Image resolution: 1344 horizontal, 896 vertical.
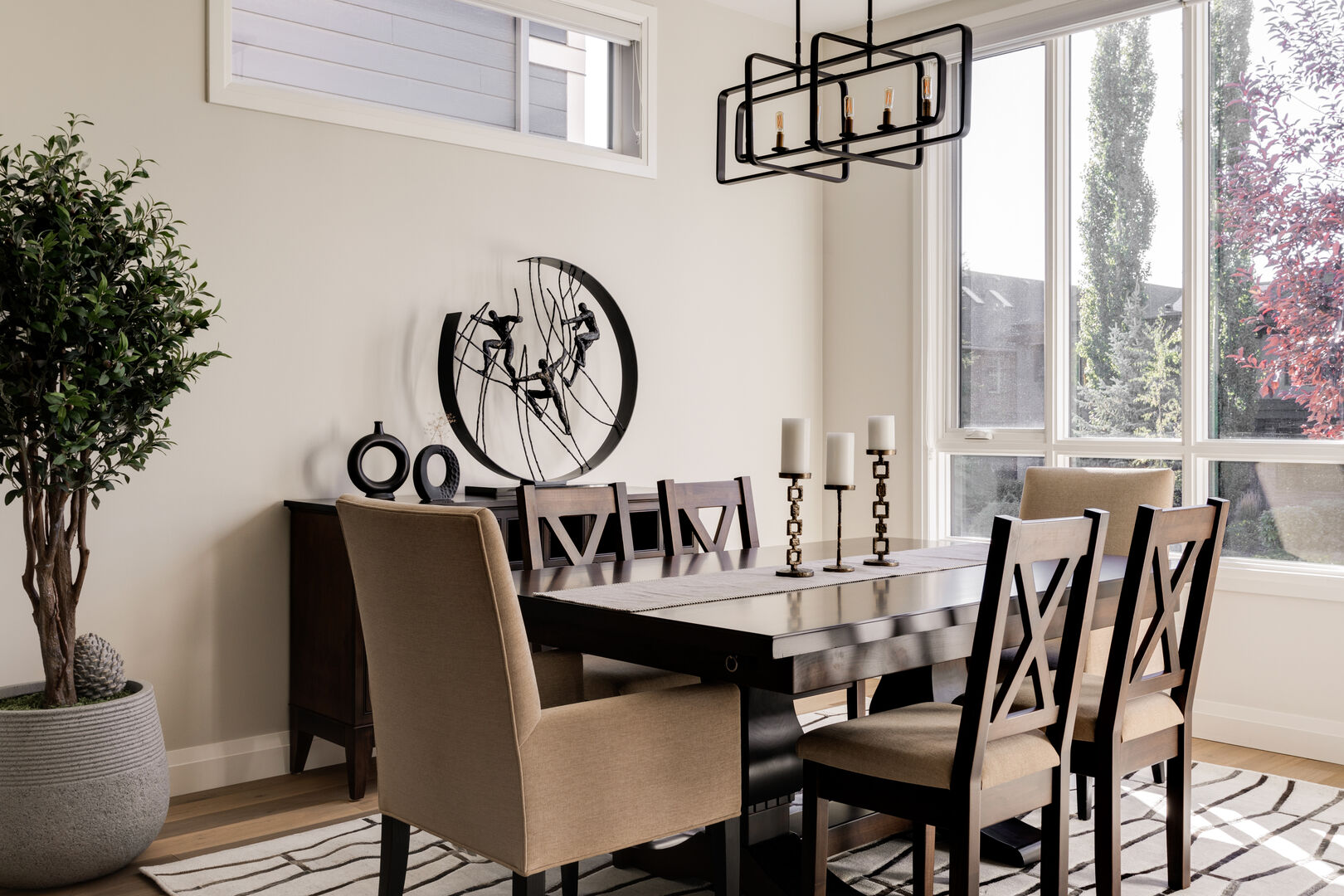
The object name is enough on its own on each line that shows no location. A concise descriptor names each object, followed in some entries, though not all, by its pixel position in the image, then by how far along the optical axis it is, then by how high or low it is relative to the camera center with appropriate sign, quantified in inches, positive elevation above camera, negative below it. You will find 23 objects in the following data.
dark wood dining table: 77.6 -14.7
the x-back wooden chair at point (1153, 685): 91.7 -20.9
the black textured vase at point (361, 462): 138.3 -2.0
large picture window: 150.9 +25.8
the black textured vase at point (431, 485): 140.2 -3.6
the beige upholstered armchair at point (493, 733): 73.7 -19.9
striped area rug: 104.3 -40.8
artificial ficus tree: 101.7 +8.9
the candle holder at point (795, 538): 104.2 -8.7
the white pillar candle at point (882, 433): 112.7 +1.3
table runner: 90.6 -12.2
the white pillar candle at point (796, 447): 102.7 -0.1
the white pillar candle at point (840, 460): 104.7 -1.3
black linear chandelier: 101.3 +31.5
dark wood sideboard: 130.3 -22.8
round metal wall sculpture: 157.3 +10.3
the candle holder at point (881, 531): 110.3 -8.6
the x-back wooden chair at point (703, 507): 129.5 -7.3
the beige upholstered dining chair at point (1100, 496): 127.5 -6.1
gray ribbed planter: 102.0 -31.7
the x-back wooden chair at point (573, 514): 117.6 -7.2
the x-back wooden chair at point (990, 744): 79.8 -22.4
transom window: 139.7 +51.9
